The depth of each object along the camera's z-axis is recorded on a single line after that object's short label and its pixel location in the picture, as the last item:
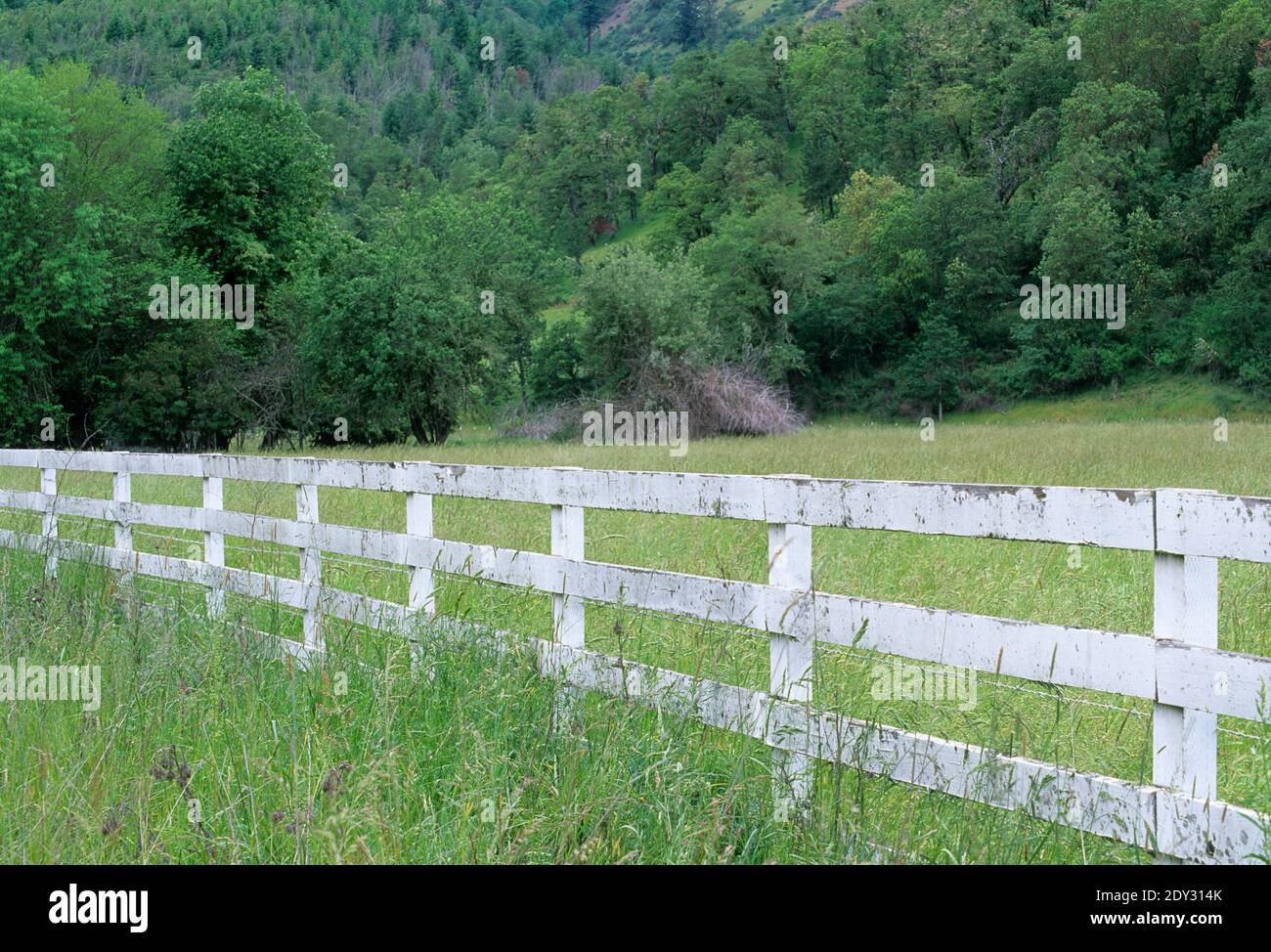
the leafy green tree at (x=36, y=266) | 38.91
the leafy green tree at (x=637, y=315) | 48.72
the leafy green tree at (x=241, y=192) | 44.69
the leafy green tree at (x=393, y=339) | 40.03
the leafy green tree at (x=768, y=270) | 72.25
